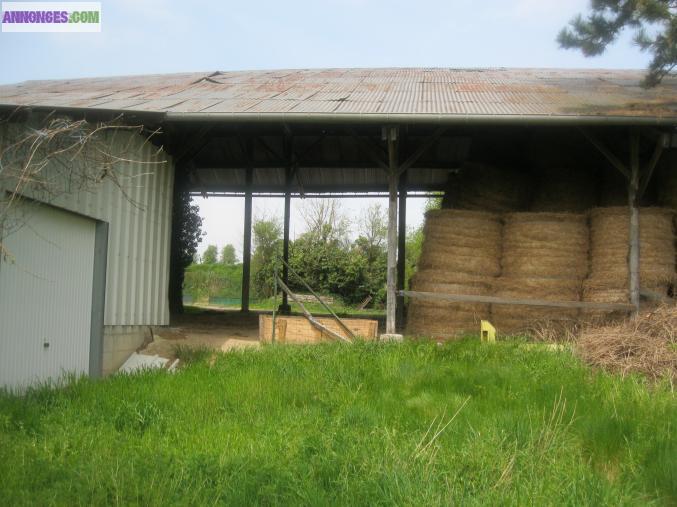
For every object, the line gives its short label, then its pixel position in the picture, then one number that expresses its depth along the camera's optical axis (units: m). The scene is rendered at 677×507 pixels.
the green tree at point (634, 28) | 8.21
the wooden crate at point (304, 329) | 9.30
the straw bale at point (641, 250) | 9.08
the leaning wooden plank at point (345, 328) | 9.12
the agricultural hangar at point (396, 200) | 7.21
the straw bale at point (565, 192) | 10.96
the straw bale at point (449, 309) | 9.62
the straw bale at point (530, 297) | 9.45
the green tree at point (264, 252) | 28.33
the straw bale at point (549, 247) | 9.55
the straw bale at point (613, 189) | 10.56
